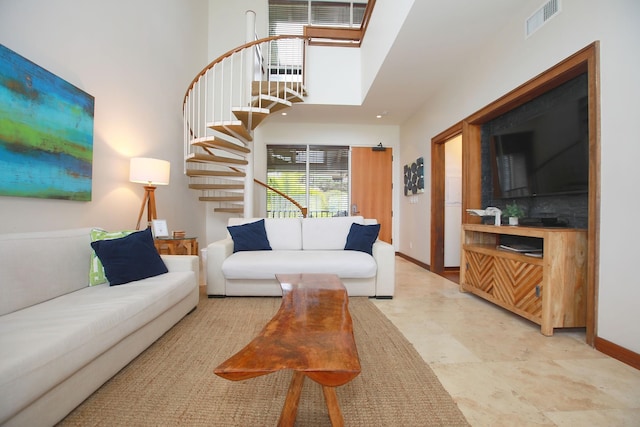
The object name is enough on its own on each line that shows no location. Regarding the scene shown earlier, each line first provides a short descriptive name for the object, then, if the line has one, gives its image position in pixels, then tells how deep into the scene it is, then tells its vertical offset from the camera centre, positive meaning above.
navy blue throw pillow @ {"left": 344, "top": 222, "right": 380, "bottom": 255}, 3.03 -0.25
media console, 1.96 -0.49
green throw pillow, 1.84 -0.39
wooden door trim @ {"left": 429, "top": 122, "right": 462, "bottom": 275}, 4.08 +0.15
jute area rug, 1.14 -0.85
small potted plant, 2.57 +0.03
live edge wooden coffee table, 0.82 -0.47
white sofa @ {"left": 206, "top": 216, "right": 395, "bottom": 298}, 2.66 -0.52
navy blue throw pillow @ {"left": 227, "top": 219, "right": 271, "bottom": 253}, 3.05 -0.27
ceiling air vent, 2.13 +1.66
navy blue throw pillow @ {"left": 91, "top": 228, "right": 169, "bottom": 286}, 1.82 -0.31
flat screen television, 2.08 +0.58
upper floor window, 6.12 +4.58
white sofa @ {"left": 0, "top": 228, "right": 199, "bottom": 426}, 0.94 -0.49
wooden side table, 2.71 -0.32
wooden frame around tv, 1.79 +0.68
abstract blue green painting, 1.71 +0.57
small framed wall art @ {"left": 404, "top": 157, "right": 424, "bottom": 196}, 4.53 +0.68
